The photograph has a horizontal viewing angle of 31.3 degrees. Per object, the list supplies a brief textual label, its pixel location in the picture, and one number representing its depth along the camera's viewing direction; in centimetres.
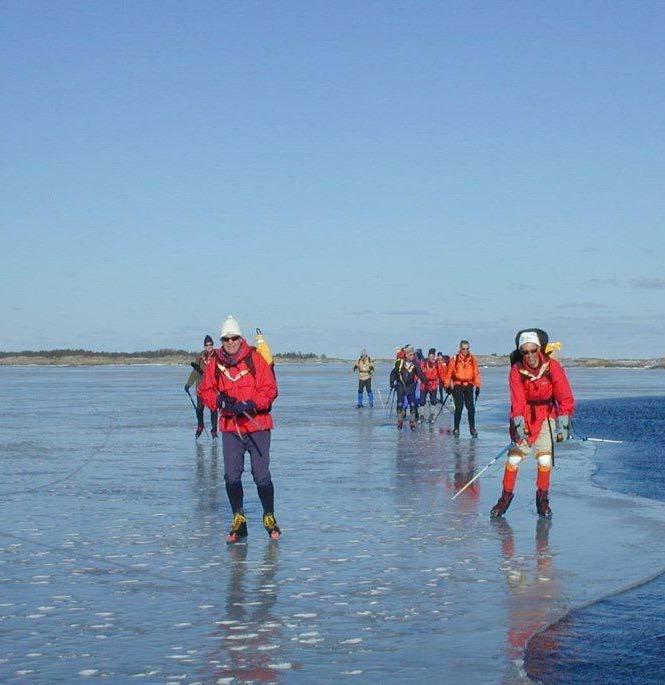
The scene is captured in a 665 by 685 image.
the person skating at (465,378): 2177
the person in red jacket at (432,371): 3341
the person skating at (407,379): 2489
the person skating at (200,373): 1908
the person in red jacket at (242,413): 977
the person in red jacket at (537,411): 1095
